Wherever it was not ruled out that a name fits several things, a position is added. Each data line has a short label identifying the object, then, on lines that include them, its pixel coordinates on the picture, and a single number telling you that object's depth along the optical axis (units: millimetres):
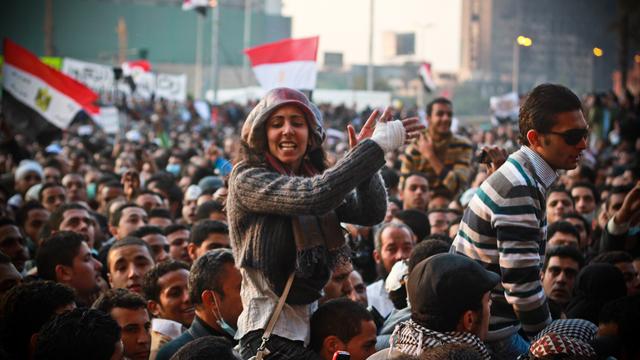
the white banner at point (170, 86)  30617
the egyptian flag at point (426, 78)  27312
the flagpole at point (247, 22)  48872
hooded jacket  3854
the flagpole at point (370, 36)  35594
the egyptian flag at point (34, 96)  13859
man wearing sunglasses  3953
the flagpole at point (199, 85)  59497
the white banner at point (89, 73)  24617
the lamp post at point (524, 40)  20578
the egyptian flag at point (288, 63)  12062
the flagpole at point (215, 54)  36850
